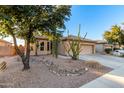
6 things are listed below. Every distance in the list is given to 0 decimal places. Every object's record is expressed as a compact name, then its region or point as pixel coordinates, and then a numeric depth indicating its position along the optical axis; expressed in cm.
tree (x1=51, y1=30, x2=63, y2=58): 791
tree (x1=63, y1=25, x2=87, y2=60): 722
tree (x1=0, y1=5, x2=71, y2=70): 404
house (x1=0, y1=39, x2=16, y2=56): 933
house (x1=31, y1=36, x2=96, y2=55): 950
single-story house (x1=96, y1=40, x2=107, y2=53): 1446
